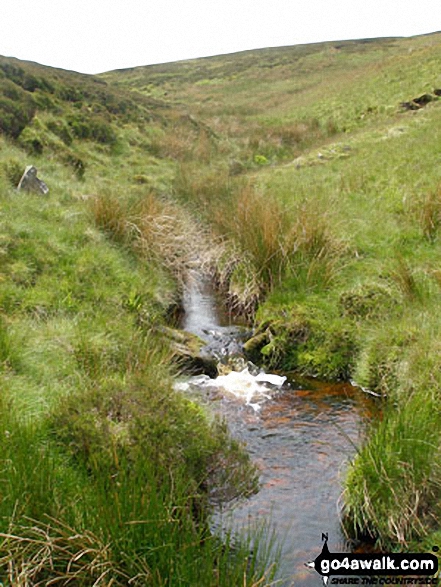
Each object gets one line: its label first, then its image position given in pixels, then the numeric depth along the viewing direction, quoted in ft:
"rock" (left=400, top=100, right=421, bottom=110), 75.16
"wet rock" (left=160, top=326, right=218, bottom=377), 22.35
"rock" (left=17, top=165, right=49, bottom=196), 33.91
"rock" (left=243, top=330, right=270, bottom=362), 24.43
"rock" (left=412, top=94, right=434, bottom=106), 75.36
